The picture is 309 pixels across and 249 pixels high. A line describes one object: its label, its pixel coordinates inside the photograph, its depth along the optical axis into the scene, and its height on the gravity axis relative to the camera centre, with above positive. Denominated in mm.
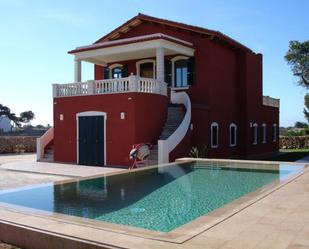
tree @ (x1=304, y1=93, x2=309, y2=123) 30301 +2664
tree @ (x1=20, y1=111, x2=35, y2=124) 62366 +2874
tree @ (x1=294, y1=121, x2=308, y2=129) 51925 +1034
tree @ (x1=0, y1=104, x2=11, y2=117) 52857 +3435
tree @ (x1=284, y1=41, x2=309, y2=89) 26339 +6518
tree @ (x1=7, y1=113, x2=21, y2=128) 54613 +2091
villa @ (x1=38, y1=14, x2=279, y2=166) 13462 +1582
